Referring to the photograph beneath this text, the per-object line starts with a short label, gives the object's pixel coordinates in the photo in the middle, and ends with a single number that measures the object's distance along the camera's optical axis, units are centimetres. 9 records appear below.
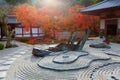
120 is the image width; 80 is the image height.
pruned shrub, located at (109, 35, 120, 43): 796
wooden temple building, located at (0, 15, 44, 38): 1189
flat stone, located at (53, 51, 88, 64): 406
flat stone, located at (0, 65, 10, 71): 371
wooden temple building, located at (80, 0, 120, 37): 815
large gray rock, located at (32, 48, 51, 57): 495
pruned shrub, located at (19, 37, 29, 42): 1000
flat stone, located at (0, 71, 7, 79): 323
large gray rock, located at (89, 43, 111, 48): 653
